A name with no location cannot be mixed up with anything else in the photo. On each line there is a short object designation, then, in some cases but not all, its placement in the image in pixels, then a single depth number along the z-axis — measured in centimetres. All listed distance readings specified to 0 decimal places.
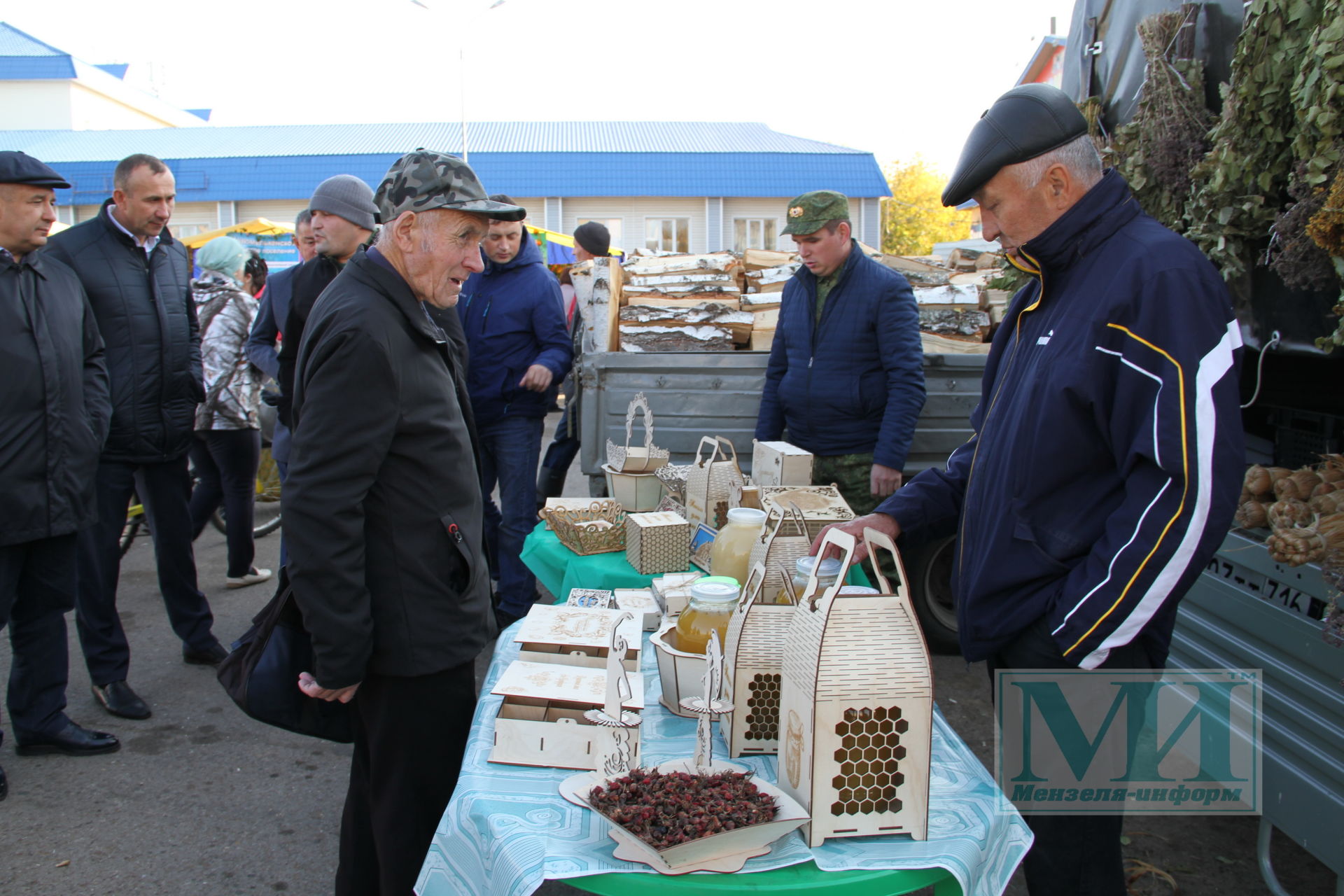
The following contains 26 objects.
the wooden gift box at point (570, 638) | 199
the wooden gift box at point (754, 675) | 166
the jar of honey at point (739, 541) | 239
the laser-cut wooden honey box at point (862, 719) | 138
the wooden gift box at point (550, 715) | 164
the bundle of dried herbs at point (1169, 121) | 275
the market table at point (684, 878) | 134
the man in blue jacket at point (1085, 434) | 154
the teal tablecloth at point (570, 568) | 286
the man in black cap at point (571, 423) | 521
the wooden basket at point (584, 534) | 307
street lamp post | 2225
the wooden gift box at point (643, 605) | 228
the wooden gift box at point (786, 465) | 323
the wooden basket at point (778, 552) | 202
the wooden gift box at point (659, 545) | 282
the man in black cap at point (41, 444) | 302
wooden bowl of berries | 133
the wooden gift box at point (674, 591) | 224
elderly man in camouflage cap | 172
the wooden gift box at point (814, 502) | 267
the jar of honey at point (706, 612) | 186
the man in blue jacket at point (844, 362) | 377
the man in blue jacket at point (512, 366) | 439
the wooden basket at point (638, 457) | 342
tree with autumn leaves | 3474
